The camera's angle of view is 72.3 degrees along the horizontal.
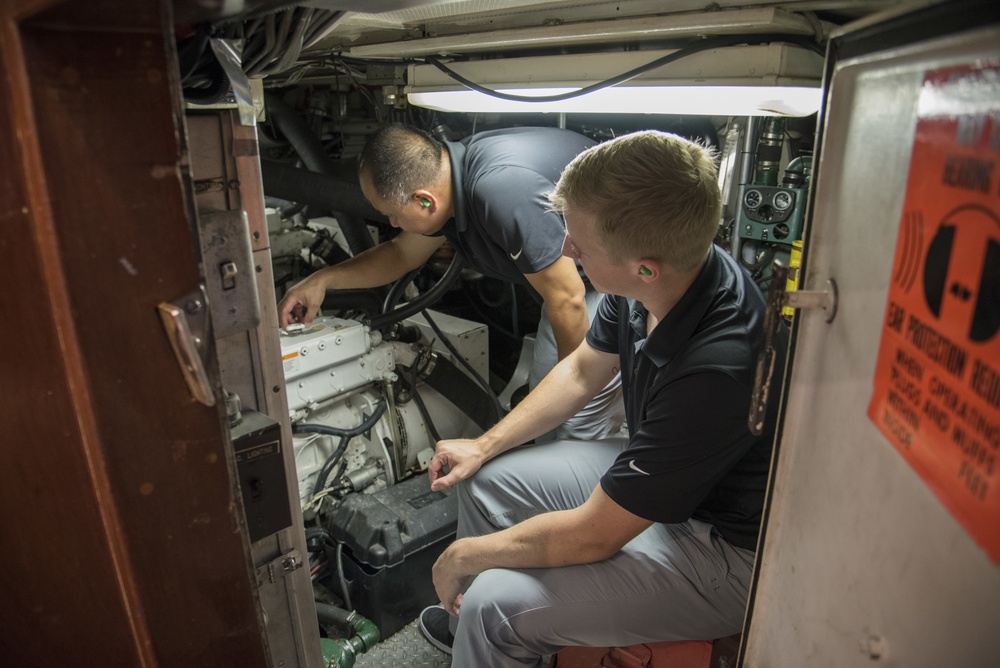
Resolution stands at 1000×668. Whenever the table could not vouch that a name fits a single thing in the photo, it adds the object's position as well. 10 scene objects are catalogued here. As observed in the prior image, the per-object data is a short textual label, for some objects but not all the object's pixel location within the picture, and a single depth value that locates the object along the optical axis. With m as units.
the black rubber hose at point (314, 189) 2.97
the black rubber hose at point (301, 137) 3.41
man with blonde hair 1.39
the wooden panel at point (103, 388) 0.58
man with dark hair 2.27
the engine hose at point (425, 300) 2.83
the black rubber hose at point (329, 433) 2.56
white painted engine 2.55
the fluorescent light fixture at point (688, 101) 1.52
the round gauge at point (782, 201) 2.16
